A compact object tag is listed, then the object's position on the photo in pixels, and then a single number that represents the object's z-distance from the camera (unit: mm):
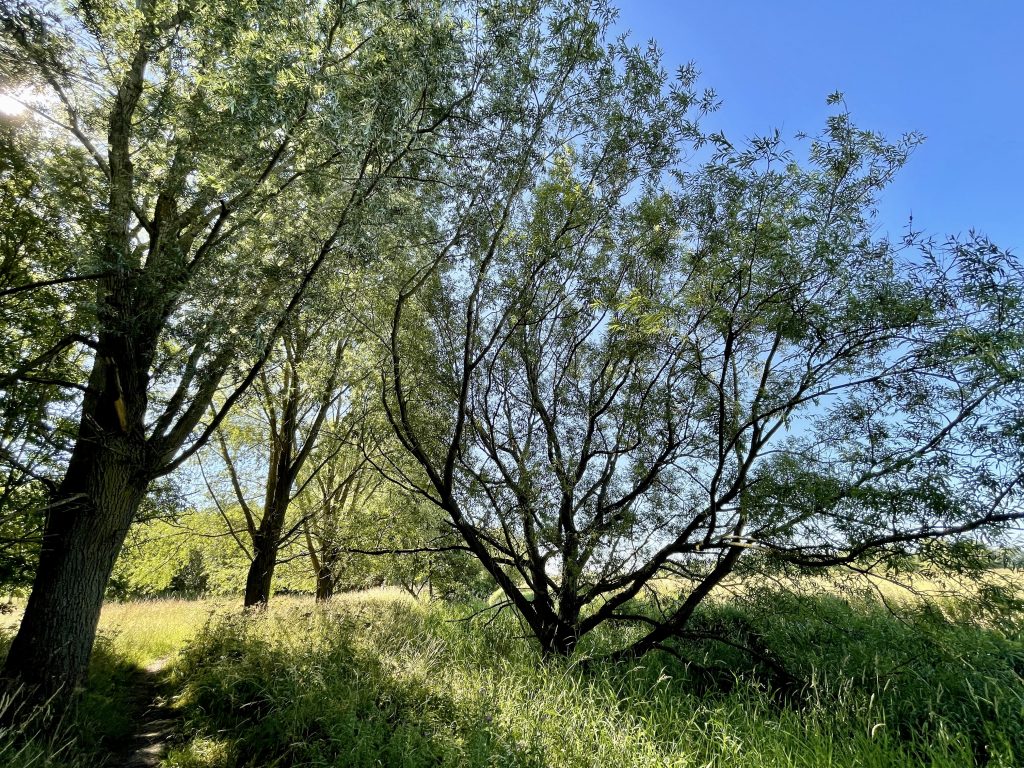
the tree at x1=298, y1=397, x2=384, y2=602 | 8109
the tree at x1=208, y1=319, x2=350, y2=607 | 10008
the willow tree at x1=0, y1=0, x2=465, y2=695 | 5121
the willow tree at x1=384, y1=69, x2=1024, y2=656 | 5105
